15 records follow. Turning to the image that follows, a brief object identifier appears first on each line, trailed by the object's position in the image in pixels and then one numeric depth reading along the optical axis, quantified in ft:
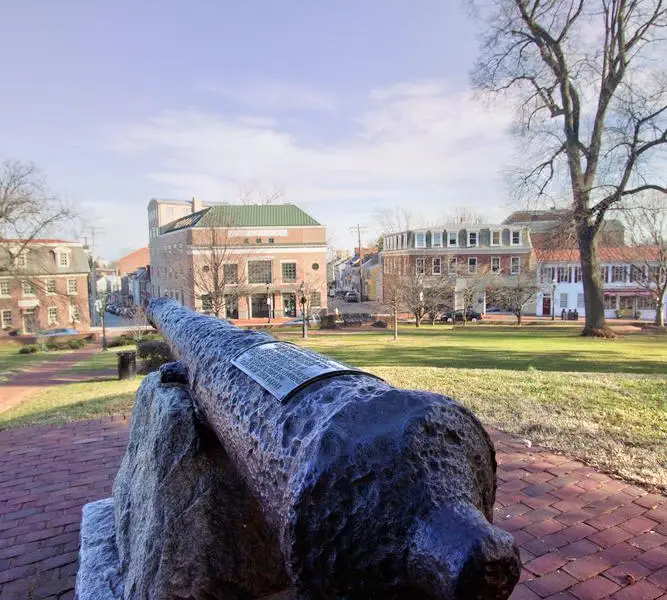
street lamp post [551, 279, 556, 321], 123.44
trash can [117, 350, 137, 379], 36.58
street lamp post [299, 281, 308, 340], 82.07
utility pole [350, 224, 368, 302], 192.44
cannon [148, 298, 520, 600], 3.43
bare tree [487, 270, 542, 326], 106.73
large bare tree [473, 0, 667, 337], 60.90
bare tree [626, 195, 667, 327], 82.84
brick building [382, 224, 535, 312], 126.21
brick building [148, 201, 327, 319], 114.32
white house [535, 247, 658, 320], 124.86
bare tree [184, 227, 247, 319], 92.48
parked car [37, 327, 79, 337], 114.83
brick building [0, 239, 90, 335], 119.75
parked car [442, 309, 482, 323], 115.03
